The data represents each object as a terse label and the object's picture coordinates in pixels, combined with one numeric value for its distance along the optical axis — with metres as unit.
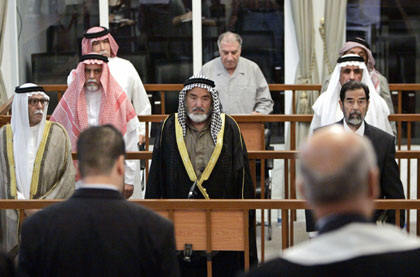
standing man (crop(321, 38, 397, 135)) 10.86
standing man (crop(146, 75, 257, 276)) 8.11
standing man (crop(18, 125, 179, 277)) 4.32
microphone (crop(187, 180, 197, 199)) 7.97
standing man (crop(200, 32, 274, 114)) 11.21
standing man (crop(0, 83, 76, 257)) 8.46
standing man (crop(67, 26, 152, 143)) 10.68
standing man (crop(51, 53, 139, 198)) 9.50
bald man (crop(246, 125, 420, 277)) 3.31
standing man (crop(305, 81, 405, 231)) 7.63
